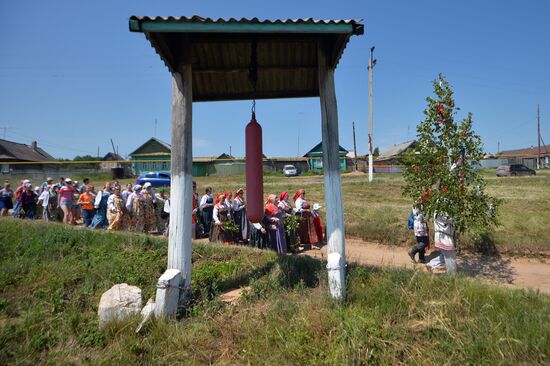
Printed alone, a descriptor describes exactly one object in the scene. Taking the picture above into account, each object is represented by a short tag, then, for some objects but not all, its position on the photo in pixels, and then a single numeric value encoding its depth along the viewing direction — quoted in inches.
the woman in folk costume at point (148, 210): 454.0
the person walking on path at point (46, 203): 521.0
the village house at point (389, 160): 1816.7
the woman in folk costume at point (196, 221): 429.4
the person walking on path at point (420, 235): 343.3
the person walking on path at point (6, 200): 535.2
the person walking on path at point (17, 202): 513.8
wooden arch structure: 174.7
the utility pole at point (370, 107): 959.0
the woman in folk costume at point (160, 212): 475.0
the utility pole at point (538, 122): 2020.1
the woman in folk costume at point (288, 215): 400.1
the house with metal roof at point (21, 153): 1747.9
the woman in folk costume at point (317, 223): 430.6
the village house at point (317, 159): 1853.5
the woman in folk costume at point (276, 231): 376.2
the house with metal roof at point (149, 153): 1718.0
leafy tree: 288.4
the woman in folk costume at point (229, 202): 405.7
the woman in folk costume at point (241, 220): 402.6
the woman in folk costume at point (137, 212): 440.8
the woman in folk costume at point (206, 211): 441.4
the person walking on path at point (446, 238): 292.8
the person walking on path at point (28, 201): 510.0
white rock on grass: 175.9
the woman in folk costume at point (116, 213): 418.7
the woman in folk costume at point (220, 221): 392.2
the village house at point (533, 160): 2066.9
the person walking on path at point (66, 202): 486.6
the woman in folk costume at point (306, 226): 419.5
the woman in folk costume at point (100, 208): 452.4
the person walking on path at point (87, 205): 464.8
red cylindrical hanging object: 201.5
